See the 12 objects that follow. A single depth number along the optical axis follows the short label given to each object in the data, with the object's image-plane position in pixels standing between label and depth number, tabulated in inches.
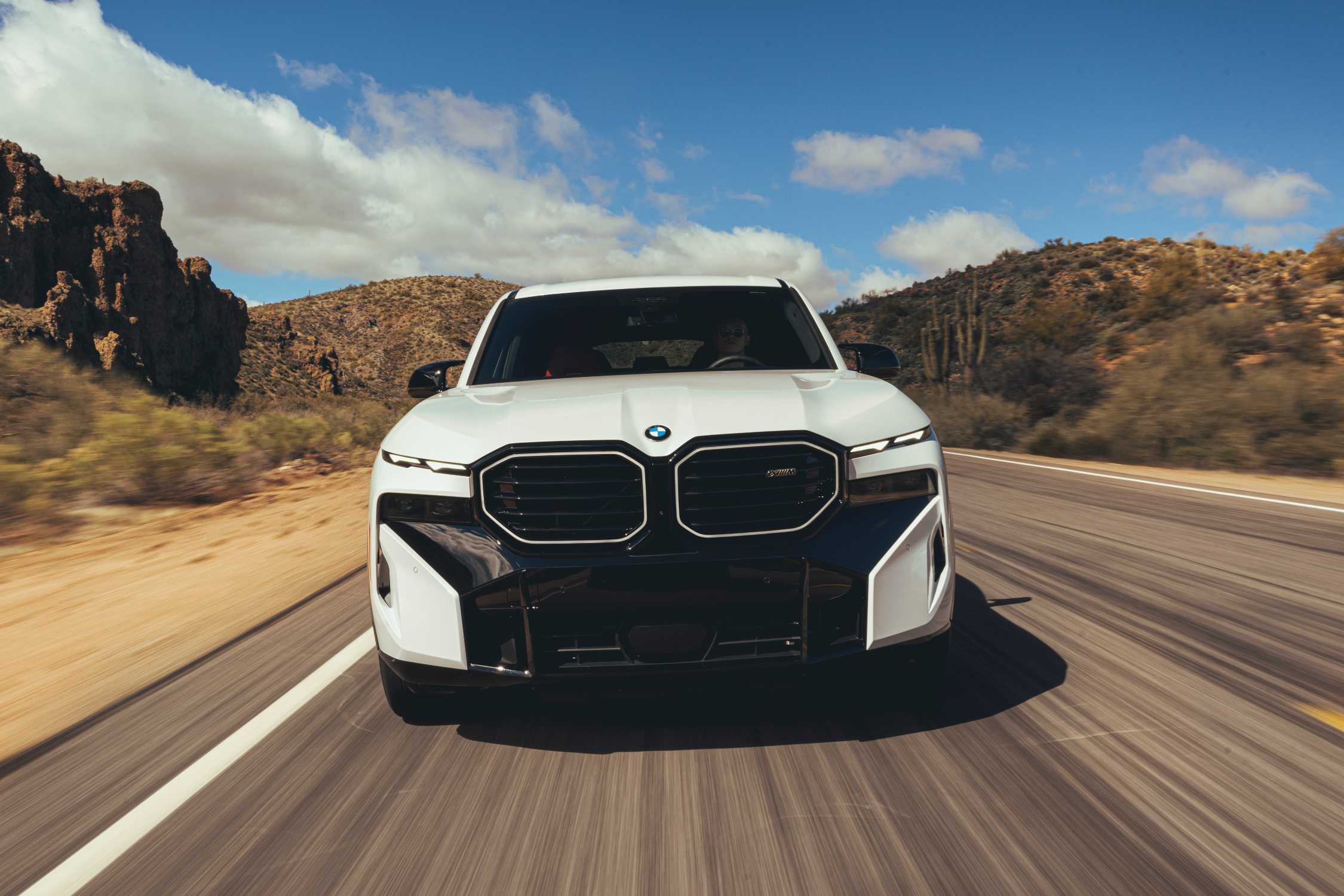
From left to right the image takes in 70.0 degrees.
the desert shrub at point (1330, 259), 916.0
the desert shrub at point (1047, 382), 828.6
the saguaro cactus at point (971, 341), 1079.0
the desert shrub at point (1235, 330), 694.5
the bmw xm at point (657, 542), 122.1
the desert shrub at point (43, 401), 436.1
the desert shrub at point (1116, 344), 1175.6
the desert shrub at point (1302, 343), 641.6
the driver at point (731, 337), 203.3
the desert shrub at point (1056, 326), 1318.9
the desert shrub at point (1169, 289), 1347.2
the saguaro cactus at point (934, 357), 1393.9
